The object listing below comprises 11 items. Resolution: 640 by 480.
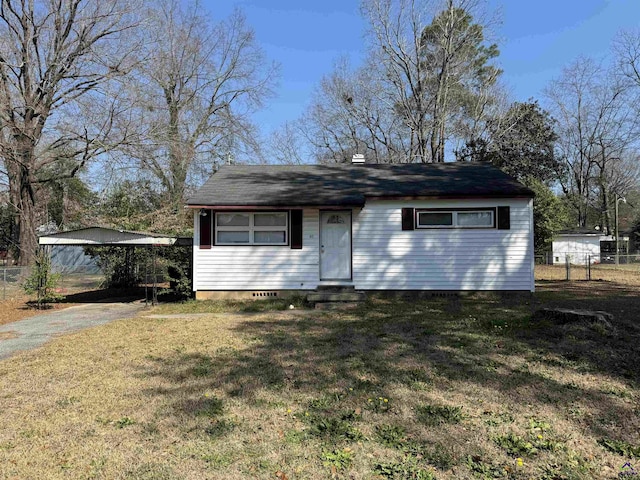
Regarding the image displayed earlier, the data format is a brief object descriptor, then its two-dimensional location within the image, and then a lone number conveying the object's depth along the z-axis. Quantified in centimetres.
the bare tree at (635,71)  2936
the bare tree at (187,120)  2359
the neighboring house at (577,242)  3425
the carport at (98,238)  1009
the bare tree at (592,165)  3797
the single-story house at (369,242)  1106
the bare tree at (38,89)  1463
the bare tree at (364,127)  2962
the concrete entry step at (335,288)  1098
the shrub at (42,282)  1016
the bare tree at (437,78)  2645
